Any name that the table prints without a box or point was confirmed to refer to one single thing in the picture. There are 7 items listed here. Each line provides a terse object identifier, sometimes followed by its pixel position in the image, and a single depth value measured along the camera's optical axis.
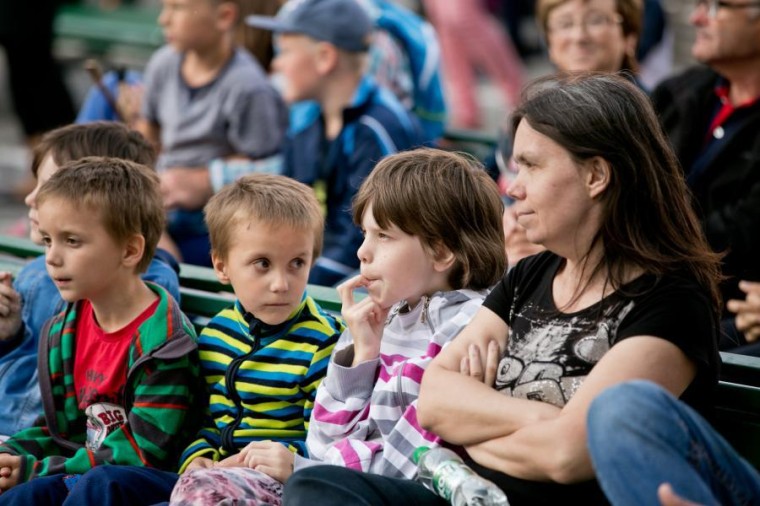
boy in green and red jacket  6.71
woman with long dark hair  5.28
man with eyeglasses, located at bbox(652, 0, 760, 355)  7.91
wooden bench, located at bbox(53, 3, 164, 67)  18.84
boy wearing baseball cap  9.88
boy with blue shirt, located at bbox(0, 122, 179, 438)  7.61
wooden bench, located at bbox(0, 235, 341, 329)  7.48
